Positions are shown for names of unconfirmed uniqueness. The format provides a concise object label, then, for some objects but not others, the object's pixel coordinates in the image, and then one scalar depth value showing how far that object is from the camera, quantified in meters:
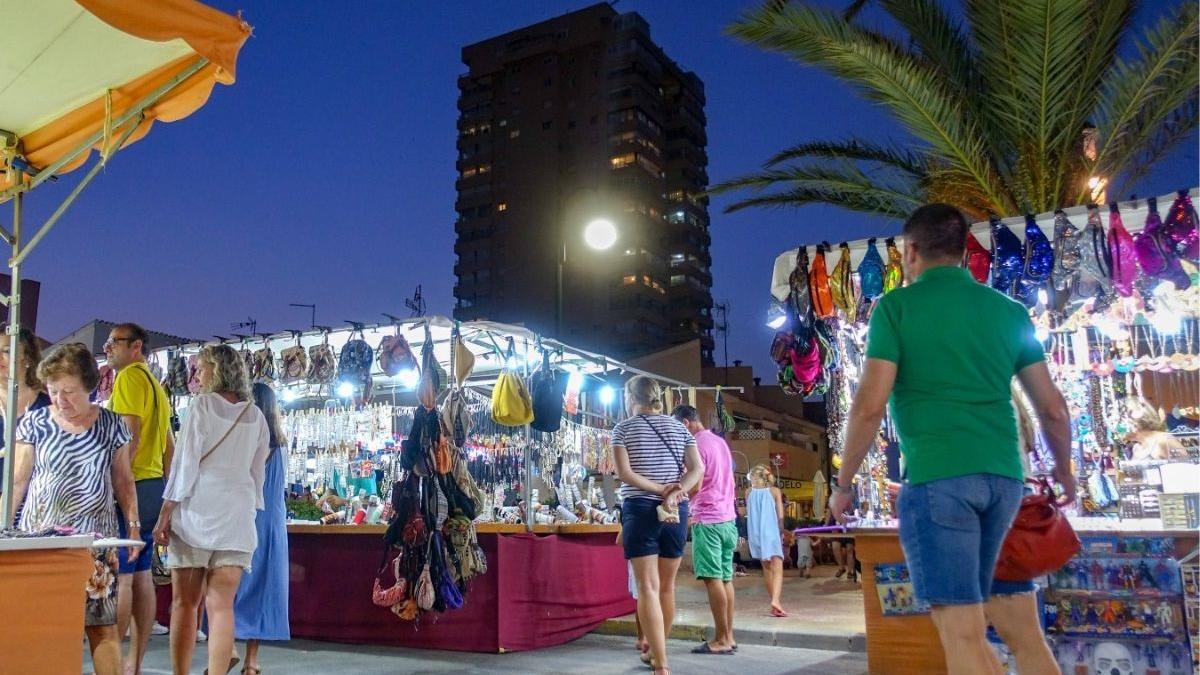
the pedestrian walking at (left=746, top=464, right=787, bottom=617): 10.62
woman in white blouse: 4.75
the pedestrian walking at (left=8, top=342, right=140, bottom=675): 4.36
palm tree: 8.12
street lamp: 13.26
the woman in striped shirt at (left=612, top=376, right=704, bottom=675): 5.69
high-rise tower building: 77.88
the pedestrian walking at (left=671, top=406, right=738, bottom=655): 7.35
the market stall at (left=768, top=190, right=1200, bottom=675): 5.25
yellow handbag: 8.53
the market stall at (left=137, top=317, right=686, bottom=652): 7.33
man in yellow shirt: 5.28
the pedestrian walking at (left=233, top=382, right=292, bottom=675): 6.28
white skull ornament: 5.24
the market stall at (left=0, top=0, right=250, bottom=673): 3.43
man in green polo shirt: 2.97
